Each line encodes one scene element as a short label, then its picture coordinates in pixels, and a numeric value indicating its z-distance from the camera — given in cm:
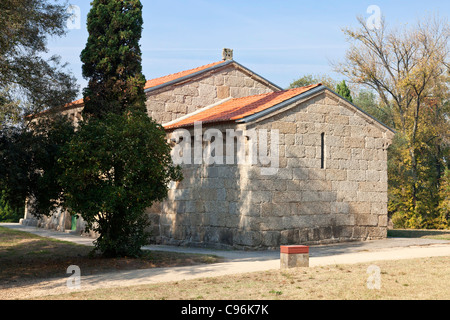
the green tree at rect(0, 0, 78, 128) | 1193
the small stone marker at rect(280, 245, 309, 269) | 1164
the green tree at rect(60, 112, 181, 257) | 1268
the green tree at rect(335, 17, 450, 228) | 3466
